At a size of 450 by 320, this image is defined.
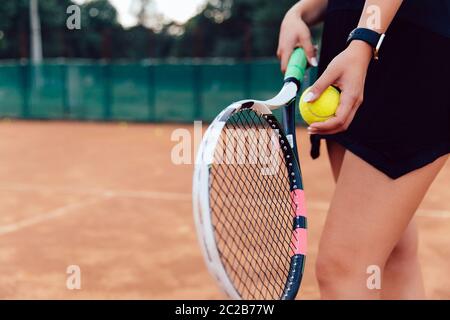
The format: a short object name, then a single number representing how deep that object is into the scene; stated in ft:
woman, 4.49
